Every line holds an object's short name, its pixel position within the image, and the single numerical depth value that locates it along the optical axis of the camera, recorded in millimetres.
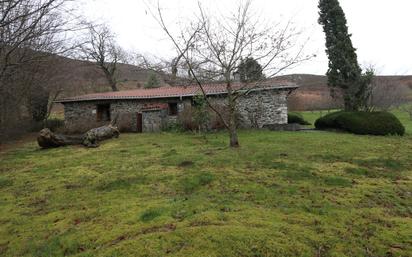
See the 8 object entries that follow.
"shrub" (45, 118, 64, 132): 19627
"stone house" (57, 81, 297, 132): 15883
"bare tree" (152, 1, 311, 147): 8245
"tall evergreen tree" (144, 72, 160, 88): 29848
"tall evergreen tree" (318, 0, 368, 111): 16094
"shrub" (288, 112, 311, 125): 19631
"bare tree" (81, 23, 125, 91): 28108
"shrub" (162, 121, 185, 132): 15462
